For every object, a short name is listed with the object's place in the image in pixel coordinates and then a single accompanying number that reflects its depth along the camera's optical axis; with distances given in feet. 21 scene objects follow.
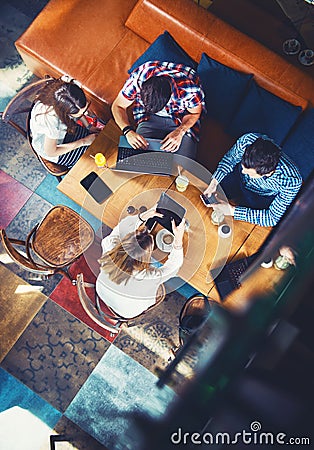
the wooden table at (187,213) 8.83
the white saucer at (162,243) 8.71
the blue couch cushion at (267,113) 9.70
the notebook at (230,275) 8.80
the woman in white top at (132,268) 7.96
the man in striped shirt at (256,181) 8.26
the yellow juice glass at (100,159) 8.92
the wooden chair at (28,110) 9.25
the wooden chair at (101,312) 8.38
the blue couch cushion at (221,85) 9.87
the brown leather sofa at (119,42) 9.91
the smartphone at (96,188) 9.04
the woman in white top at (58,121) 8.74
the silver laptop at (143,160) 9.07
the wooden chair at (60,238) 9.50
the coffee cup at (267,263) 8.21
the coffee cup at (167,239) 8.71
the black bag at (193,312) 9.46
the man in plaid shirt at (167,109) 9.17
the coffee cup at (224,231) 8.91
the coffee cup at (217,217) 8.90
